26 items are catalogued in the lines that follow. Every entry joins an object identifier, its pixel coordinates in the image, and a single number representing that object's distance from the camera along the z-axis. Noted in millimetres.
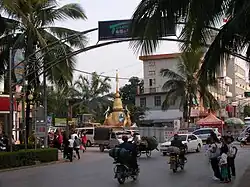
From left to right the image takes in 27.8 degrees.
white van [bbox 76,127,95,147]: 49062
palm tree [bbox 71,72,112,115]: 65938
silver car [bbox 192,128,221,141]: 46006
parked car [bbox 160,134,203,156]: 34062
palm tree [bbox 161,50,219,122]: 48781
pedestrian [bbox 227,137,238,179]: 16916
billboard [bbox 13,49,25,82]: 25297
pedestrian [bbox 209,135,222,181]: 16625
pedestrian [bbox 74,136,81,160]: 31161
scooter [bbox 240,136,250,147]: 45031
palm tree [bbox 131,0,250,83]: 8977
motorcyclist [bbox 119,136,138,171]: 17250
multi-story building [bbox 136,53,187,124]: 72662
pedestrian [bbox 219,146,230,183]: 16281
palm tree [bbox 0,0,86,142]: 26797
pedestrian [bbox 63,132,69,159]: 29873
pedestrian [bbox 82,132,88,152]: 44219
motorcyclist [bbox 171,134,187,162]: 21750
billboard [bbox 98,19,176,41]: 21953
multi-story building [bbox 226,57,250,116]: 98344
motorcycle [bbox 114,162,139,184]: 17000
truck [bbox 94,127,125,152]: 40397
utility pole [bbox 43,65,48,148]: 29109
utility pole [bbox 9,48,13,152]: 25353
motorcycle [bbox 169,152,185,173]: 21234
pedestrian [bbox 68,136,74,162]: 30250
